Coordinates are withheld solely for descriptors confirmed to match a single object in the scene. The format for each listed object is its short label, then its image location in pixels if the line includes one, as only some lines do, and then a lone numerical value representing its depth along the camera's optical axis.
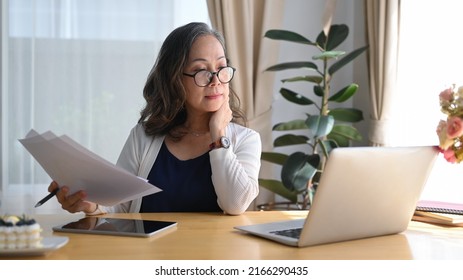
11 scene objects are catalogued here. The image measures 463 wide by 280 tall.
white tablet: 1.91
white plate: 1.73
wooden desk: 1.77
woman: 2.28
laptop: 1.78
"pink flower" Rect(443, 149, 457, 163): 1.91
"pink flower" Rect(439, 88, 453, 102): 1.91
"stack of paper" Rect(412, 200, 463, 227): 2.04
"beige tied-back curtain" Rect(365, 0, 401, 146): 3.22
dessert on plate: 1.73
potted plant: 3.22
